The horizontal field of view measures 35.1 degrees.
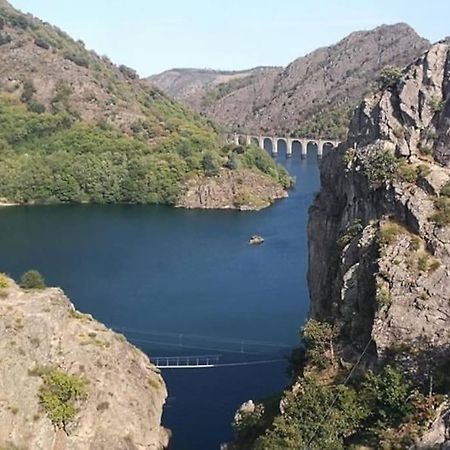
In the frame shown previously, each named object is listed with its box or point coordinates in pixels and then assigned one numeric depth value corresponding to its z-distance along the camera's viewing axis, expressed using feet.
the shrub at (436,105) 115.85
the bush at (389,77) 123.95
